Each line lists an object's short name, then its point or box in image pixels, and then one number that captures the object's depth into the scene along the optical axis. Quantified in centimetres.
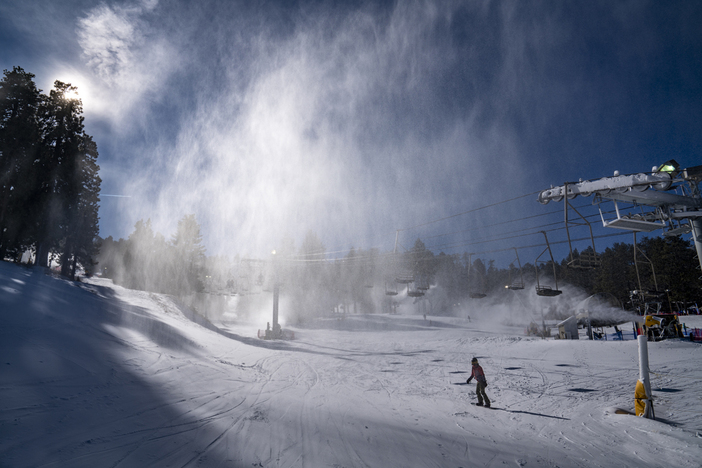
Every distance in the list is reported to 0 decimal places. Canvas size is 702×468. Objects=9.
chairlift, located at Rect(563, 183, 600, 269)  1216
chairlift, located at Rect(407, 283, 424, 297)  3401
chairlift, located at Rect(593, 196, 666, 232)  1365
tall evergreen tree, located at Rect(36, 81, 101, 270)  2458
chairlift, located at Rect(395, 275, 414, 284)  3269
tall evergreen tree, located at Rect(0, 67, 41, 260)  2339
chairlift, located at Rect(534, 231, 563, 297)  1875
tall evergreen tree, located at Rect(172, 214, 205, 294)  5225
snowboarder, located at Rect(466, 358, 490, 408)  1140
